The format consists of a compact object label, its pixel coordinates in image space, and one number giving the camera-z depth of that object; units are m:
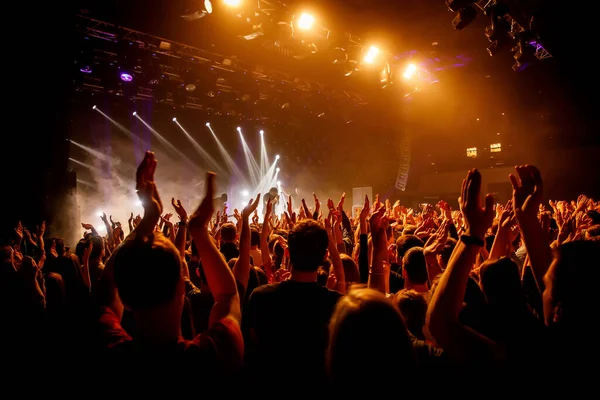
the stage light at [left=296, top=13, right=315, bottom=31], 8.44
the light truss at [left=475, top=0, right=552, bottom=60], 7.27
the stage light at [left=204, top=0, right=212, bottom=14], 7.07
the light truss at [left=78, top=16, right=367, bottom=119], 9.34
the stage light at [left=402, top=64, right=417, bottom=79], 11.34
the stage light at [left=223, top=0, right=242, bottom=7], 7.52
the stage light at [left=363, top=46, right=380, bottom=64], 10.20
